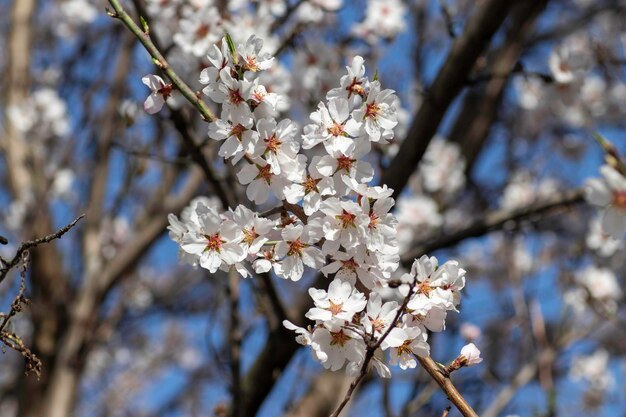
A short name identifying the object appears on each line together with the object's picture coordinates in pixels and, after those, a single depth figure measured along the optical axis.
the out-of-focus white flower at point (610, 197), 1.26
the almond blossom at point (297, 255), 1.18
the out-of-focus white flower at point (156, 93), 1.22
